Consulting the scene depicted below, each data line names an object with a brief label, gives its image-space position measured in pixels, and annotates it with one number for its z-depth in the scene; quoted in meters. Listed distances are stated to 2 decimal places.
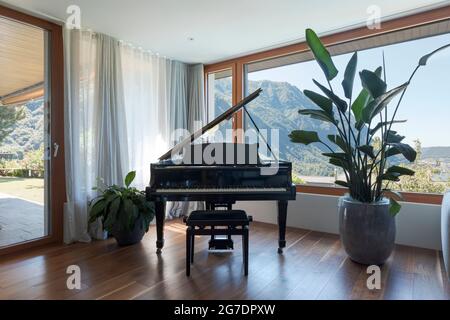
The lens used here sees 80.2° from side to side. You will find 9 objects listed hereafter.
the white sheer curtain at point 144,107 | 3.84
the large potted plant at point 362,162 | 2.44
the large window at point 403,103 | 3.02
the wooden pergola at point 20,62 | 2.92
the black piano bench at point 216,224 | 2.35
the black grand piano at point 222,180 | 2.68
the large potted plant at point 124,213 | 2.98
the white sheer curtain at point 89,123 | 3.20
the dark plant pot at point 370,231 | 2.49
